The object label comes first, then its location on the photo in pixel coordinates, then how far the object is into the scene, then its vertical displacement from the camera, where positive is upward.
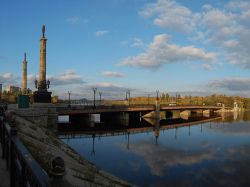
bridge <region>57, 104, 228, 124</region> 48.36 -4.36
